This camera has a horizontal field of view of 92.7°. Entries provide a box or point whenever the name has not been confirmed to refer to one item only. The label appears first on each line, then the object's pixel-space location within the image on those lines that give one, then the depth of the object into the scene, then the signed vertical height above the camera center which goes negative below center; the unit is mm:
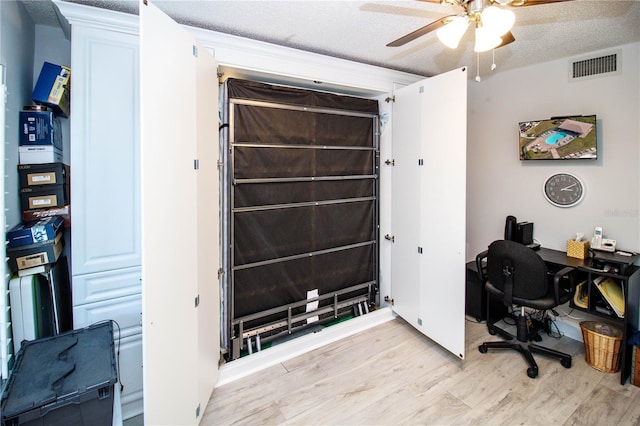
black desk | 2178 -561
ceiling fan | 1312 +837
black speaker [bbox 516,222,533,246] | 2930 -272
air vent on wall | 2482 +1165
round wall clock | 2721 +133
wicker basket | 2260 -1078
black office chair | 2195 -619
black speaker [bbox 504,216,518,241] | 2979 -232
